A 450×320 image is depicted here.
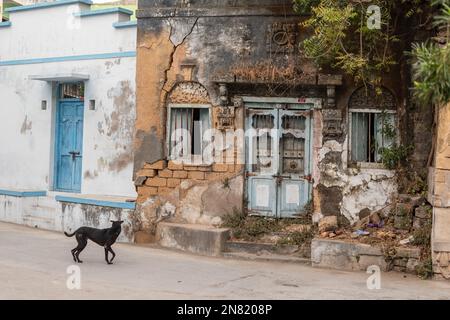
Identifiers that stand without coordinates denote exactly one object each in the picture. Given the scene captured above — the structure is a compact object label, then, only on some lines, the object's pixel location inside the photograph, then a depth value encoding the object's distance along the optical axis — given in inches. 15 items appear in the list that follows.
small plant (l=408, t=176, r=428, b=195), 369.1
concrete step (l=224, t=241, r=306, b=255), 385.7
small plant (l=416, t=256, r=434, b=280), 332.8
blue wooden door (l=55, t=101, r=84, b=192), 557.6
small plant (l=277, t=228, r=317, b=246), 386.9
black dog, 339.0
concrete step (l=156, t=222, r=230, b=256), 392.2
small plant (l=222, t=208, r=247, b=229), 408.5
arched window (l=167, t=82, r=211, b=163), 425.1
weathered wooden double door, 410.6
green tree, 345.7
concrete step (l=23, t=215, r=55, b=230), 506.6
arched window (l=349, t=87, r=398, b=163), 391.5
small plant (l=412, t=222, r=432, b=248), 347.3
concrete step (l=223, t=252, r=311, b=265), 375.2
